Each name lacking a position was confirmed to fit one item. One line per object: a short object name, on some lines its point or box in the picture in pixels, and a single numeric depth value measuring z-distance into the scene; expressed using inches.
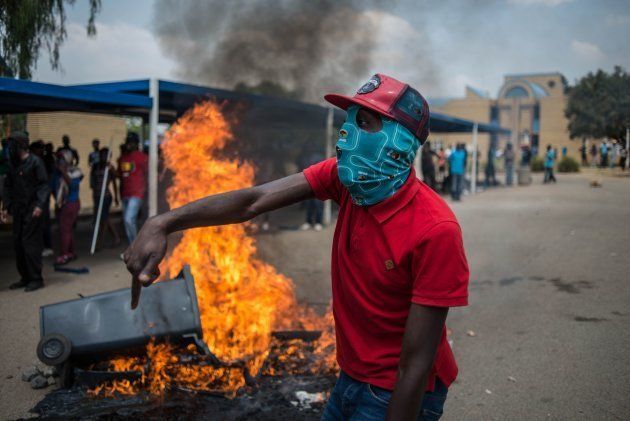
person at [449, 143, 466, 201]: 657.6
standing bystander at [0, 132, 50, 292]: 273.4
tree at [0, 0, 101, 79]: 391.2
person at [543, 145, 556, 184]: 864.9
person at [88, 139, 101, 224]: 395.8
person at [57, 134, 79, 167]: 410.6
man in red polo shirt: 63.4
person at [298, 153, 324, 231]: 487.8
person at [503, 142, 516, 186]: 912.0
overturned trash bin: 157.4
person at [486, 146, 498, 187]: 901.8
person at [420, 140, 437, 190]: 705.6
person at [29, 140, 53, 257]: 341.4
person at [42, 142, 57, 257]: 365.7
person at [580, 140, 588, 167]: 1407.0
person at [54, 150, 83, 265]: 334.0
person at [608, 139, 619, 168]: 1170.0
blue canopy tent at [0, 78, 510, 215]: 303.0
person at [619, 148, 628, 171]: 1053.4
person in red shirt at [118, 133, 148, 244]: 343.9
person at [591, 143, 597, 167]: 1395.7
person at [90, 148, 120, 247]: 384.2
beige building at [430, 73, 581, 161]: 1980.8
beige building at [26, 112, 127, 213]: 583.8
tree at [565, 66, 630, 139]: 1063.6
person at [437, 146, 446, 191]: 847.8
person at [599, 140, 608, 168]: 1215.5
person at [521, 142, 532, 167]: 944.3
